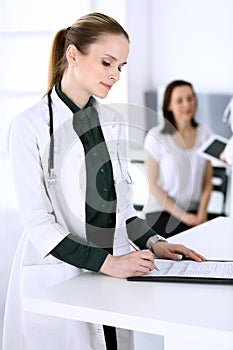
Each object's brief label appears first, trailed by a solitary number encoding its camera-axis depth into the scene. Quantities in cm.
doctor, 210
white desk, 177
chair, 498
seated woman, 469
